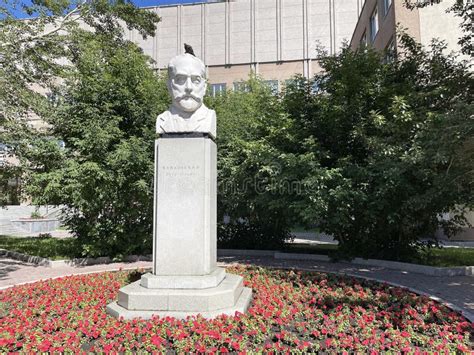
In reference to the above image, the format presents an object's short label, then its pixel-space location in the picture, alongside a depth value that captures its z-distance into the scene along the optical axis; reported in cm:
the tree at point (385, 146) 773
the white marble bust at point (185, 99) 569
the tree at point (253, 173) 974
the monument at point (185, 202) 534
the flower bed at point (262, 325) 411
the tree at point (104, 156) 988
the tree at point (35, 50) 1012
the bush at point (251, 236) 1362
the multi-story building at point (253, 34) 3766
